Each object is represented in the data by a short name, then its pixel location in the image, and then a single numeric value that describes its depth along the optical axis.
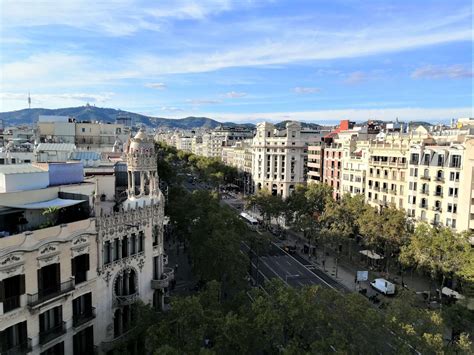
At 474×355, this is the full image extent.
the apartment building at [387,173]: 83.25
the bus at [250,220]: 103.47
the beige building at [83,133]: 109.50
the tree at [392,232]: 68.75
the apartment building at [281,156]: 134.38
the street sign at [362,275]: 65.00
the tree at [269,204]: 97.38
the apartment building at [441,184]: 67.88
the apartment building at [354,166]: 95.44
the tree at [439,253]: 55.69
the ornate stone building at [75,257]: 28.89
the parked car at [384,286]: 61.78
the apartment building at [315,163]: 117.69
